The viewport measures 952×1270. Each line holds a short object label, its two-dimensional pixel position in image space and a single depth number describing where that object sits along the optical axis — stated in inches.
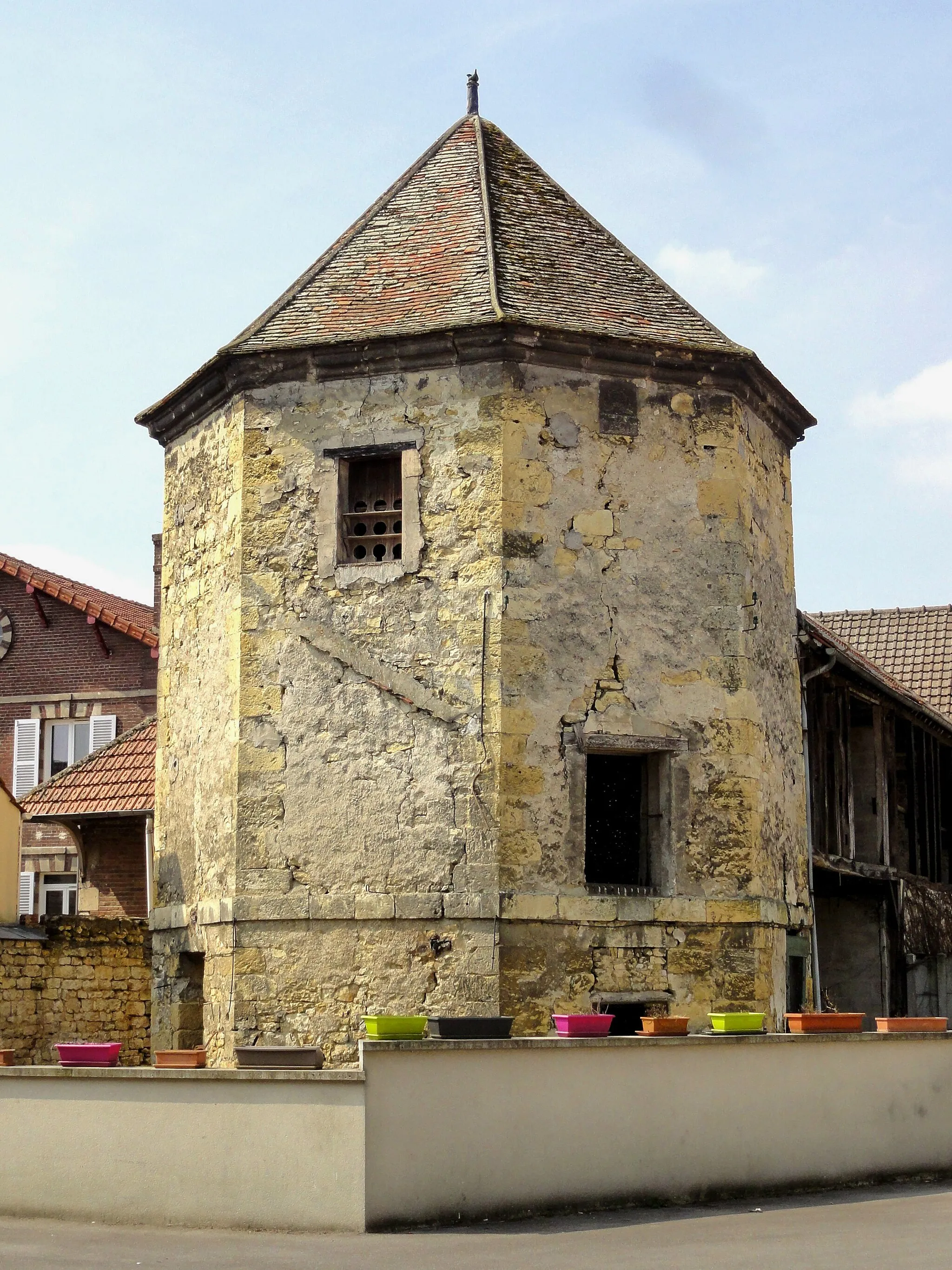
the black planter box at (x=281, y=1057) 425.7
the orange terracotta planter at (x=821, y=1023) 489.4
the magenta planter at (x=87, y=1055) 428.8
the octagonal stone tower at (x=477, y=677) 548.4
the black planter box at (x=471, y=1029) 426.6
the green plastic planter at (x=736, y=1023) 468.1
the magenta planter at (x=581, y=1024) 451.8
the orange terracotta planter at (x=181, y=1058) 439.5
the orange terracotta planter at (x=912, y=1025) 504.4
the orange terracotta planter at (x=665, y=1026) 458.0
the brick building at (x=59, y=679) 919.0
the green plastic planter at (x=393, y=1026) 420.8
